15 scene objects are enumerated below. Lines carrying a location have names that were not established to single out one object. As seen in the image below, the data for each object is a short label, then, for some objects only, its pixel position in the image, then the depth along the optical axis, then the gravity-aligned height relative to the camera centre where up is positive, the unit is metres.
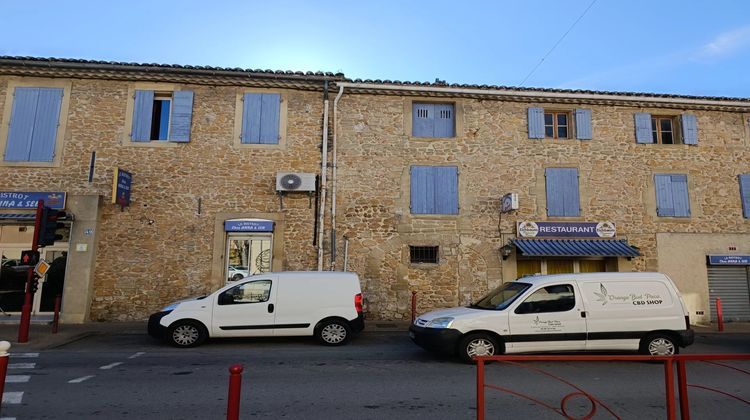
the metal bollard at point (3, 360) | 3.81 -0.82
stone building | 11.89 +2.63
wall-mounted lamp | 12.53 +0.70
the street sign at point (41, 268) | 9.27 -0.04
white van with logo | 6.89 -0.71
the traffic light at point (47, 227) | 9.20 +0.82
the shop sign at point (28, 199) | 11.51 +1.75
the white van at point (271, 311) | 8.38 -0.80
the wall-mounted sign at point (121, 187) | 11.12 +2.09
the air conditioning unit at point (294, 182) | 12.23 +2.49
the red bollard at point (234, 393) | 3.12 -0.89
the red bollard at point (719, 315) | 11.43 -0.94
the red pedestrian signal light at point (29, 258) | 8.95 +0.17
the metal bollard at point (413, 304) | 11.69 -0.84
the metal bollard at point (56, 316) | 9.61 -1.08
